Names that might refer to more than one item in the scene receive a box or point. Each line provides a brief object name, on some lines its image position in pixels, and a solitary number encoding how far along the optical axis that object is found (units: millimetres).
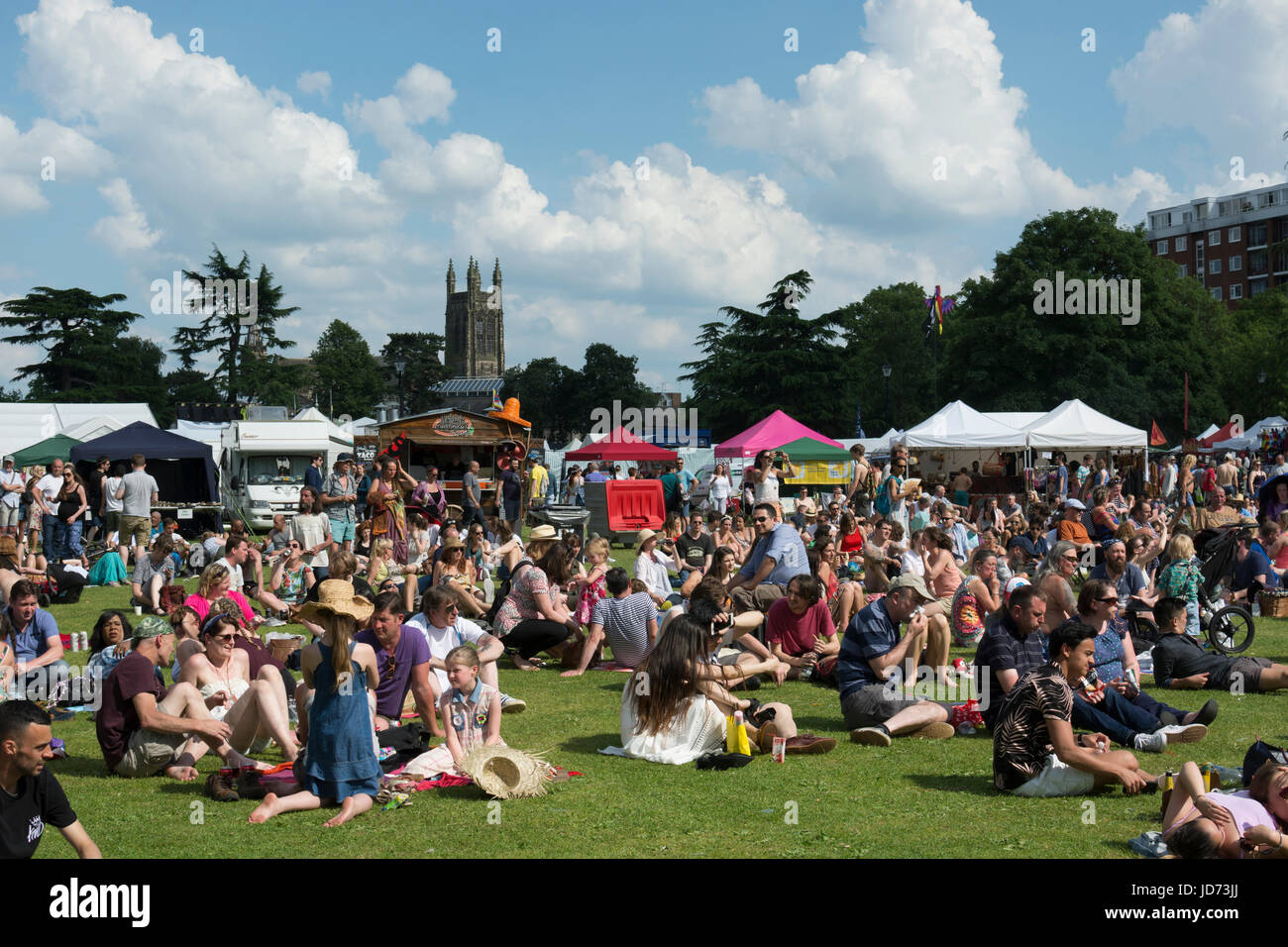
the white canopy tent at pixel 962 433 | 28562
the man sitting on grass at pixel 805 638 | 9750
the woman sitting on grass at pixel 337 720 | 5965
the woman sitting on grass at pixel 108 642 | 8070
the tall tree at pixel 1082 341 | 52156
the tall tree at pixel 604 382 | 107250
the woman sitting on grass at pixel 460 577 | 11367
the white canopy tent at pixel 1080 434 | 27781
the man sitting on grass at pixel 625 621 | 10211
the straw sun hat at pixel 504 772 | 6312
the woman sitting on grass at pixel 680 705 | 7094
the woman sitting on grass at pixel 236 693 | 6746
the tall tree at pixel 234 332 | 71875
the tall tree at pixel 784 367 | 61812
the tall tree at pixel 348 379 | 100750
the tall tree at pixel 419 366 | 115125
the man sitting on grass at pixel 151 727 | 6719
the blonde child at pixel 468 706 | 6906
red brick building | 97375
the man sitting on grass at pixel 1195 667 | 9047
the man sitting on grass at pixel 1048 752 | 6180
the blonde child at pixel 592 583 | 11078
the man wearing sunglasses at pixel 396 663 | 7297
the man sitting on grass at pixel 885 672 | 7816
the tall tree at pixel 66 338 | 71188
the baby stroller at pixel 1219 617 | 10305
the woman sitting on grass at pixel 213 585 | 9414
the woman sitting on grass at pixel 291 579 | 13812
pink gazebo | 29203
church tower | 163500
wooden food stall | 26672
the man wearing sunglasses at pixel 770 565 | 11375
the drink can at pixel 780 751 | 7234
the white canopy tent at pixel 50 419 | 34500
